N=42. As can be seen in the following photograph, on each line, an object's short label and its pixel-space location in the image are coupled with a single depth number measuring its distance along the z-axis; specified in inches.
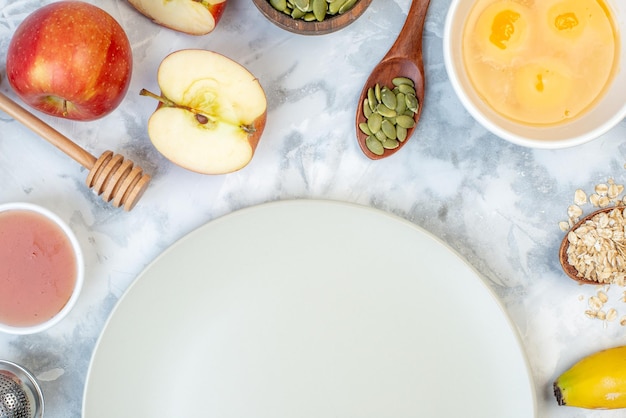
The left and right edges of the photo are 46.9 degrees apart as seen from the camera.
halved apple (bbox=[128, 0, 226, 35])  30.4
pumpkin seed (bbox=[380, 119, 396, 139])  32.2
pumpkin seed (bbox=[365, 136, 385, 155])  32.4
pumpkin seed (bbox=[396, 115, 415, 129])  32.2
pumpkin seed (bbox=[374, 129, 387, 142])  32.3
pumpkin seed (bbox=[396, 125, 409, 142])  32.3
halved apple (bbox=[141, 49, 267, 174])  29.9
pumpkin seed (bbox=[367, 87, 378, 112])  32.2
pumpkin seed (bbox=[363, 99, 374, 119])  32.3
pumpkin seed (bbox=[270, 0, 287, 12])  30.4
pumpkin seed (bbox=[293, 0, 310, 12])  30.3
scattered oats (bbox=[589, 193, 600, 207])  33.7
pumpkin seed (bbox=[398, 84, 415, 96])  32.4
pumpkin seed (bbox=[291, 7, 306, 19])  30.5
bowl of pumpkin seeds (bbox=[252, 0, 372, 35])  30.3
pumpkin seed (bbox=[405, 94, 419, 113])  32.3
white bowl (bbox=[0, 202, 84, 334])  30.9
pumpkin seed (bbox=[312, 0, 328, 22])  30.5
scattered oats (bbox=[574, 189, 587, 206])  33.7
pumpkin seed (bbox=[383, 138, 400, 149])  32.4
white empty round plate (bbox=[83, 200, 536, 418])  32.1
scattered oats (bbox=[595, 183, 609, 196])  33.7
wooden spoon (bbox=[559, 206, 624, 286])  33.3
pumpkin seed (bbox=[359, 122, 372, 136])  32.4
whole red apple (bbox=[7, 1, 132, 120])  28.7
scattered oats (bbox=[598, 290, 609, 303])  34.1
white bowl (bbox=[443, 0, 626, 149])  28.7
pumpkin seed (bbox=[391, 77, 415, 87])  32.4
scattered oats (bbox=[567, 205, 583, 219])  33.7
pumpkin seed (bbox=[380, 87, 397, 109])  32.1
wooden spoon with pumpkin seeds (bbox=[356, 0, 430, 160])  32.1
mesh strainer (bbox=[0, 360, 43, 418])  32.6
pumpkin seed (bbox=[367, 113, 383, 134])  32.2
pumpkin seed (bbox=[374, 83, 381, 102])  32.3
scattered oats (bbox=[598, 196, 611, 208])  33.6
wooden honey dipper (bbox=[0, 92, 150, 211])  30.9
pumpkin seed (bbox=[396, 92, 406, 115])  32.2
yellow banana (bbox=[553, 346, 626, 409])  31.7
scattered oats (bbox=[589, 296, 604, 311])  34.0
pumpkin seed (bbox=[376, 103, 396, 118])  32.1
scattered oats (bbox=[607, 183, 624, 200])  33.7
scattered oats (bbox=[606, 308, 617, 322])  34.1
